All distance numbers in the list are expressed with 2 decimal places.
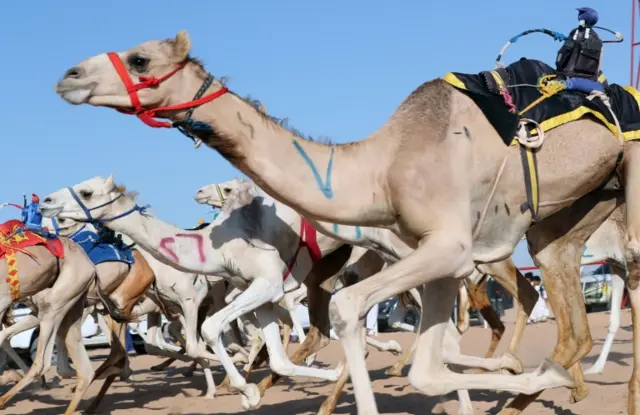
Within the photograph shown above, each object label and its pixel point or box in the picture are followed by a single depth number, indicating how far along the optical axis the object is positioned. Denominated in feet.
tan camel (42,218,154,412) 38.75
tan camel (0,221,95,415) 33.04
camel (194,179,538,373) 27.66
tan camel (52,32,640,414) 19.36
